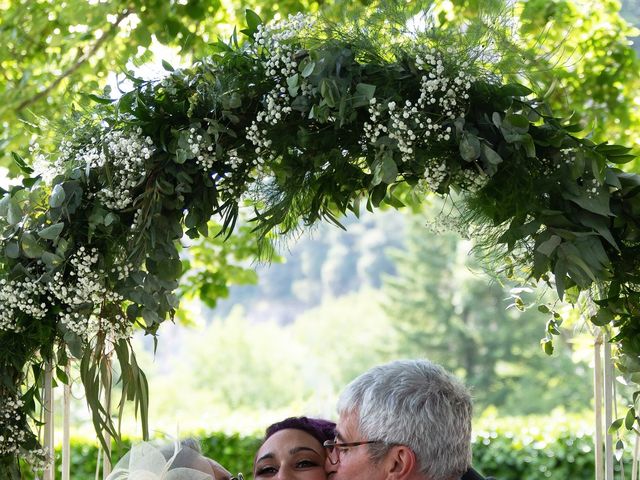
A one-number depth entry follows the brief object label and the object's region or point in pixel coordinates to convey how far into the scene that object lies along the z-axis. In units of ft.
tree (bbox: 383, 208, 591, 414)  91.71
